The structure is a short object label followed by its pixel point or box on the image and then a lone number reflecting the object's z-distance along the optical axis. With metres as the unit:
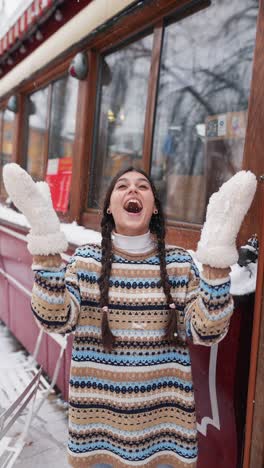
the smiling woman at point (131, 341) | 1.24
